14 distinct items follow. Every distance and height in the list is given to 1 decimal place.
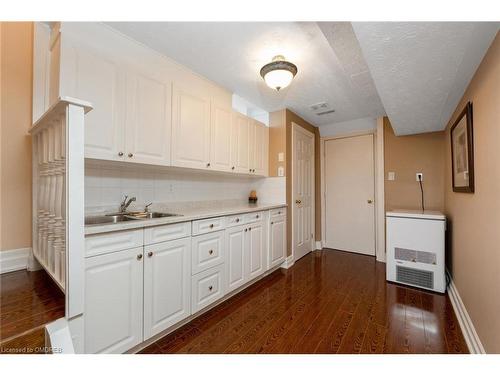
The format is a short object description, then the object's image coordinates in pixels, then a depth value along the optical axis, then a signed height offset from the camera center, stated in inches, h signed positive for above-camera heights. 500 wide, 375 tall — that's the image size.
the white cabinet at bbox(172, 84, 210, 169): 77.2 +23.4
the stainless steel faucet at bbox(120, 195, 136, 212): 73.6 -4.6
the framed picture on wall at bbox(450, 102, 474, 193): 62.7 +12.5
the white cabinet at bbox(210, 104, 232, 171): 91.6 +22.7
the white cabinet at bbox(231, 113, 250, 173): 101.8 +23.0
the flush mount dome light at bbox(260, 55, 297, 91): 71.7 +40.3
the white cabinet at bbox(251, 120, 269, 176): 114.5 +23.1
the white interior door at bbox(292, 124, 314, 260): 128.7 -0.5
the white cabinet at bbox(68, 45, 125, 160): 55.9 +25.4
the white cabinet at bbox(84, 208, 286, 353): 48.8 -24.8
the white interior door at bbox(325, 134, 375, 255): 141.8 -2.8
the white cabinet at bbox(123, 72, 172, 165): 65.1 +22.7
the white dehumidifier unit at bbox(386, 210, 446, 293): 92.1 -26.5
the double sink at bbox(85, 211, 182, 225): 66.0 -8.7
